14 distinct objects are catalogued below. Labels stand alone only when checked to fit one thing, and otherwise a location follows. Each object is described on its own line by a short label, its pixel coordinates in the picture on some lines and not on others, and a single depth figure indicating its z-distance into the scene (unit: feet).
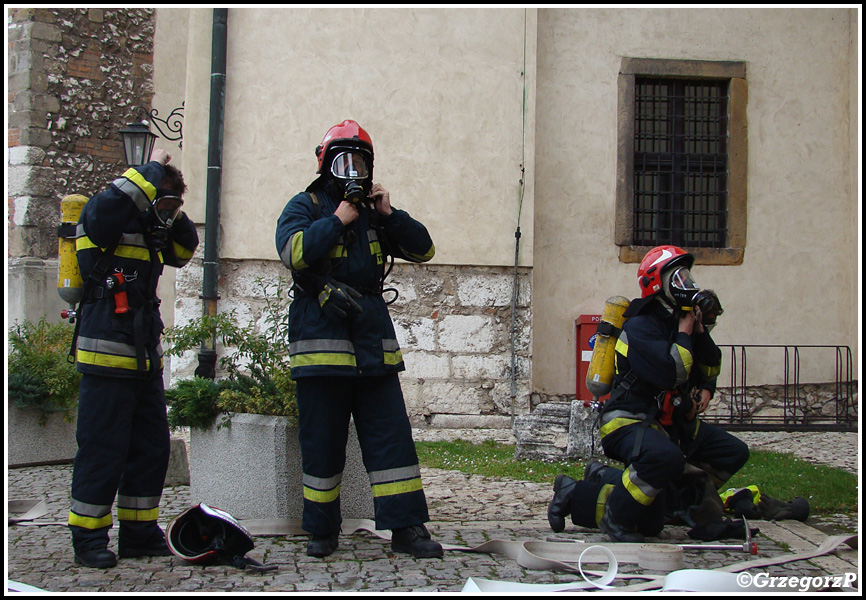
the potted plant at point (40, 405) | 22.17
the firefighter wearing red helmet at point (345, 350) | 13.53
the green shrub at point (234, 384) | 15.85
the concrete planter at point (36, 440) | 22.22
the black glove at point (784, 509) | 16.14
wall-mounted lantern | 25.81
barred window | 32.37
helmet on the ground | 12.71
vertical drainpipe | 29.35
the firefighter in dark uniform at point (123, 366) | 13.07
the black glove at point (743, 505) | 16.15
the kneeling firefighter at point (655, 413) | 14.21
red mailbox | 31.42
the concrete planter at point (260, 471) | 15.52
